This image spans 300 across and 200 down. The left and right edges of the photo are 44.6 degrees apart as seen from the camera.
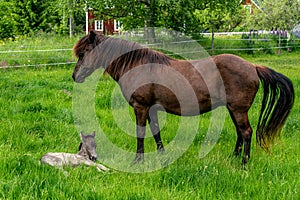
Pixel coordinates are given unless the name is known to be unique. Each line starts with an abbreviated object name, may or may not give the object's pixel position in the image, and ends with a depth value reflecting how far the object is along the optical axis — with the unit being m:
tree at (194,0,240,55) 17.66
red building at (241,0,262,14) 43.87
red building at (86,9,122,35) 33.01
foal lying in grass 4.13
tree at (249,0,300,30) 27.81
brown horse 4.59
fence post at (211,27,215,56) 18.34
